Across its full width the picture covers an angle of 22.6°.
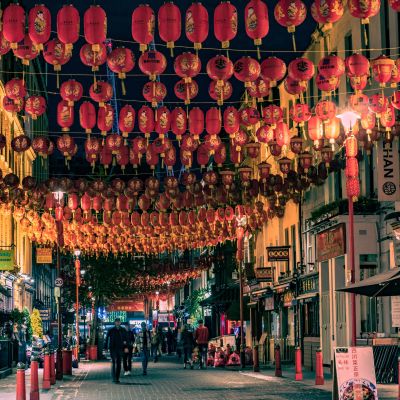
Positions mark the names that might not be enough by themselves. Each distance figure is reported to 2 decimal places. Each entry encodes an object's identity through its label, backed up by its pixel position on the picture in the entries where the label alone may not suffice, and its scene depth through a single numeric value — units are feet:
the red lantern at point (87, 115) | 92.07
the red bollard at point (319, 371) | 88.38
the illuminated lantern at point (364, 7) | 62.64
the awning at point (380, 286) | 68.13
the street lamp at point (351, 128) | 76.64
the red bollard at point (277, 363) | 106.73
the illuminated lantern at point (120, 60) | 74.18
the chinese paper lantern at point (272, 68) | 75.82
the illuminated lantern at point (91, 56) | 73.97
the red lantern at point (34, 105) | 89.59
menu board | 56.80
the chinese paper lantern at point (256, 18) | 66.59
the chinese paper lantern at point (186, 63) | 74.64
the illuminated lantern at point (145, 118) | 94.22
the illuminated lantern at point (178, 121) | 94.73
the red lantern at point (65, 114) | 89.35
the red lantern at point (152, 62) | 72.90
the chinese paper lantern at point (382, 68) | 78.74
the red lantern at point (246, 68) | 76.64
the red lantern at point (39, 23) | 68.03
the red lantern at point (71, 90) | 84.02
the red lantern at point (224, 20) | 67.00
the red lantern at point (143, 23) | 67.26
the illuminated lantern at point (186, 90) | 84.12
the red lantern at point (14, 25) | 67.67
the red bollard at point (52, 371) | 96.84
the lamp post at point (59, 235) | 109.19
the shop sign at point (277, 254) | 147.13
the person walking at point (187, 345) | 143.02
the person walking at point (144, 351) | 122.42
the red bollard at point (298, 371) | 98.20
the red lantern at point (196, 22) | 66.69
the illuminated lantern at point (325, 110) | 92.12
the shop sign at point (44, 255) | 188.85
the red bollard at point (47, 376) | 92.43
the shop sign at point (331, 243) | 115.24
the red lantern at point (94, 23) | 66.69
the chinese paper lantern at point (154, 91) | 82.99
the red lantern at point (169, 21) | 65.46
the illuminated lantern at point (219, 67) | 74.74
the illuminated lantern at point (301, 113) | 96.31
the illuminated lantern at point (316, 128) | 96.78
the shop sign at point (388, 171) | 95.45
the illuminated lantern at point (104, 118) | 93.35
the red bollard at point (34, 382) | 70.44
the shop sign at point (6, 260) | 143.54
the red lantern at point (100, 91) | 83.87
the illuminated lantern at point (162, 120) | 94.37
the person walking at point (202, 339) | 142.82
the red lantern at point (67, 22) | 66.95
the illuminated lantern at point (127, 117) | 93.20
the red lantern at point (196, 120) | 94.53
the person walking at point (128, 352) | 106.52
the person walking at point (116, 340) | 101.19
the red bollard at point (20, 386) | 59.82
